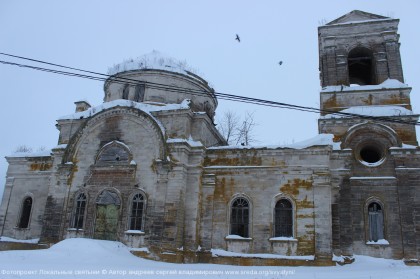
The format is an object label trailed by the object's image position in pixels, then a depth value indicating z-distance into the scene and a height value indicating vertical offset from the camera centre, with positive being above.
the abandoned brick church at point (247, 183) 15.76 +2.20
